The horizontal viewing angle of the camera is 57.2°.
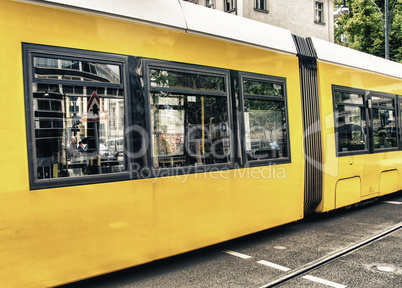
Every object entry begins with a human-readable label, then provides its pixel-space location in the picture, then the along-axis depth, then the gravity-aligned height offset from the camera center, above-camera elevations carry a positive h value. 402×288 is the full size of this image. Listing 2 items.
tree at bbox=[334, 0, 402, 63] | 23.59 +7.31
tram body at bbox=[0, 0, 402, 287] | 3.26 +0.07
